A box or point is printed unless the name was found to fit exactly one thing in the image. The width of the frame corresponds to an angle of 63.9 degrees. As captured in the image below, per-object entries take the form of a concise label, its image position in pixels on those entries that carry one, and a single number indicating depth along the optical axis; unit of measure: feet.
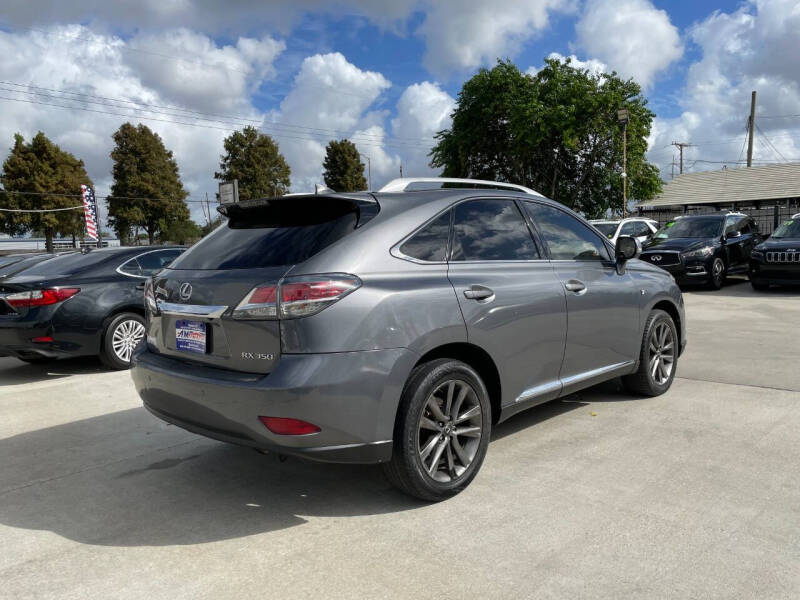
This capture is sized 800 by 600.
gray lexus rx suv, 9.64
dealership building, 113.19
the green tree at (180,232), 186.19
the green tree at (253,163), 193.47
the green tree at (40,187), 160.25
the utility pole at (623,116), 81.56
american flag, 94.48
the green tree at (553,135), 107.86
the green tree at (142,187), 178.50
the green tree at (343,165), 212.02
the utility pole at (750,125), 144.62
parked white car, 60.08
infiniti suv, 45.93
